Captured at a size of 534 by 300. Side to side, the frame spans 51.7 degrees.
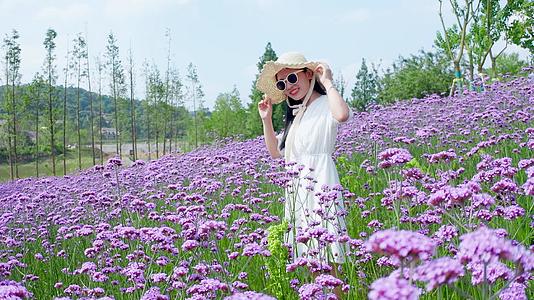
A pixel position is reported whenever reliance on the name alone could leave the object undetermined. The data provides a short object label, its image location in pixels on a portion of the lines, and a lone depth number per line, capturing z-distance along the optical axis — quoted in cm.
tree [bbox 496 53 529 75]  4685
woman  421
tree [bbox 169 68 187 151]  3538
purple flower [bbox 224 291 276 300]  159
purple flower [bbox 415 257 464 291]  144
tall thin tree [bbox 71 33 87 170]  2774
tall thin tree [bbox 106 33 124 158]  3028
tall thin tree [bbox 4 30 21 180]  2491
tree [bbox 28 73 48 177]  2578
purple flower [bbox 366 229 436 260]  147
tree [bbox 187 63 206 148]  3762
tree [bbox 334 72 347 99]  2788
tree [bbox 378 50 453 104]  3219
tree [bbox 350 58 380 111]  3983
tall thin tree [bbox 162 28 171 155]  3350
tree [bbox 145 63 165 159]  3312
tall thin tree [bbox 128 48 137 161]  2810
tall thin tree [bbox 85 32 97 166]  2855
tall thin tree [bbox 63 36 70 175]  2754
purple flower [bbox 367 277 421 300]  123
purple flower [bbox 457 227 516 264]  152
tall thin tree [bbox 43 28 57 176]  2573
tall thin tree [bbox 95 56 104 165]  3093
